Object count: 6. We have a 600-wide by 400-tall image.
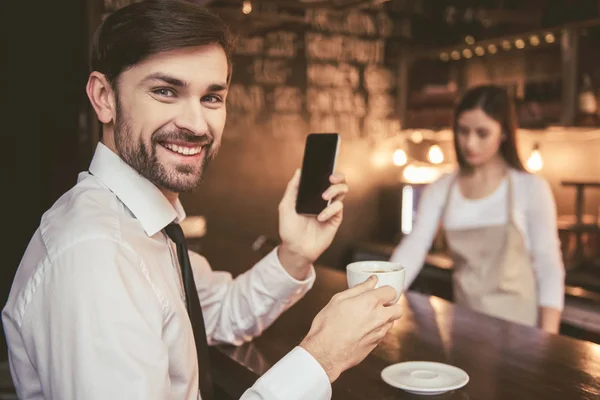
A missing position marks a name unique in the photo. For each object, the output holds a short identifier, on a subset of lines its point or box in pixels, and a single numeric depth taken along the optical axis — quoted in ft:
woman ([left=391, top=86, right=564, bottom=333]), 7.95
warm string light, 12.87
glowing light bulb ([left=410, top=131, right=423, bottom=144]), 16.62
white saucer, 3.94
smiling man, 2.97
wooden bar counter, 4.05
